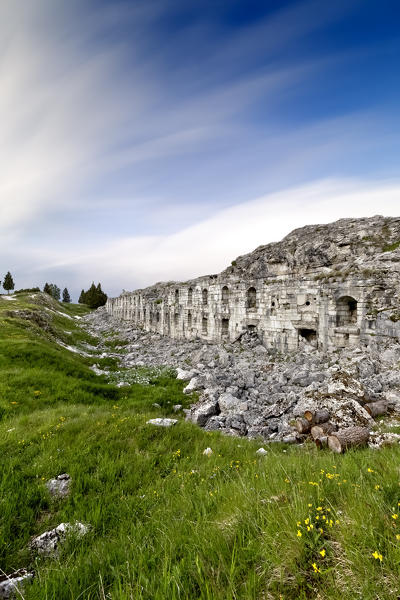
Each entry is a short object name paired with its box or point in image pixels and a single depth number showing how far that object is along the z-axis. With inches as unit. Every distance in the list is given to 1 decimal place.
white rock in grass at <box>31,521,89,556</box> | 133.3
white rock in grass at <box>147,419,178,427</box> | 275.4
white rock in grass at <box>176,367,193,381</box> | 529.0
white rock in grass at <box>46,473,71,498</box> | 177.9
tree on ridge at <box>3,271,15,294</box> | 3174.2
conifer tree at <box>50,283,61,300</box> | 4650.6
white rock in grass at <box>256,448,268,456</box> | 233.1
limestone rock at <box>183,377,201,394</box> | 459.8
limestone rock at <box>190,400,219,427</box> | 338.4
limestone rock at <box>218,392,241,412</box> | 364.2
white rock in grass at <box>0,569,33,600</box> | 107.9
